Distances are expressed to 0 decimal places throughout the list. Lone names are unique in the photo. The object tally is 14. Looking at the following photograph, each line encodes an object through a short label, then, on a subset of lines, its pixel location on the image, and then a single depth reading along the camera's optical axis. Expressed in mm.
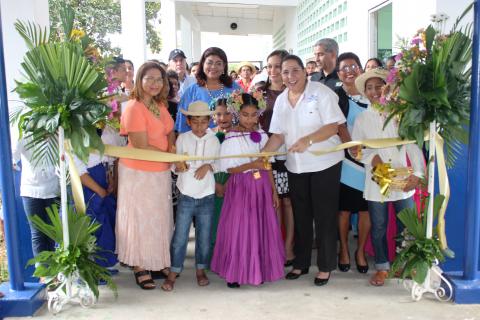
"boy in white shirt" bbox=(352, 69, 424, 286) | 4188
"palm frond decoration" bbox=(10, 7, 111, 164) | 3539
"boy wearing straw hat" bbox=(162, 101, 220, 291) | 4203
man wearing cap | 6876
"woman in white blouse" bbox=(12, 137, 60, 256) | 3949
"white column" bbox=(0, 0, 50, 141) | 4277
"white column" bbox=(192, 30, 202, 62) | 23592
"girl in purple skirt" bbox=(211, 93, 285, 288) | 4176
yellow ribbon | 3822
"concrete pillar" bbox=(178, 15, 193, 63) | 18828
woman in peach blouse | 4066
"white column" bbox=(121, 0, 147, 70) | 11898
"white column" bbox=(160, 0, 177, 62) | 14805
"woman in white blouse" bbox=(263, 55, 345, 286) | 4148
